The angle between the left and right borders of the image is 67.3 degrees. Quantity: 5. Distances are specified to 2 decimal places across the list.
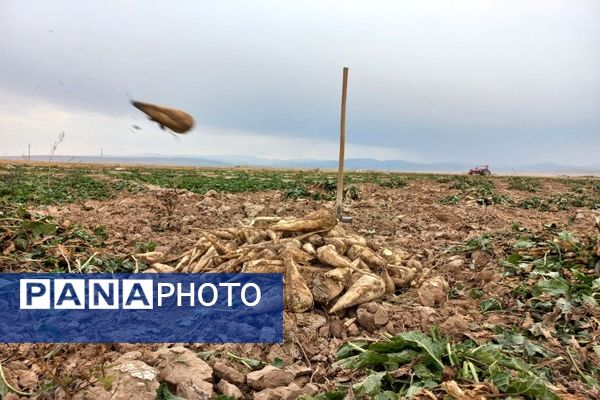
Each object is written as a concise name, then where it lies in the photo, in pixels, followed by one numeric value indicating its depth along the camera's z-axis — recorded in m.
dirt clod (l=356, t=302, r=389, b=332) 3.35
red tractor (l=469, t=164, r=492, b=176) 48.22
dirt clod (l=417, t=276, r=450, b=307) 3.86
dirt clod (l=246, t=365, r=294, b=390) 2.56
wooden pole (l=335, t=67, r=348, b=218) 6.74
